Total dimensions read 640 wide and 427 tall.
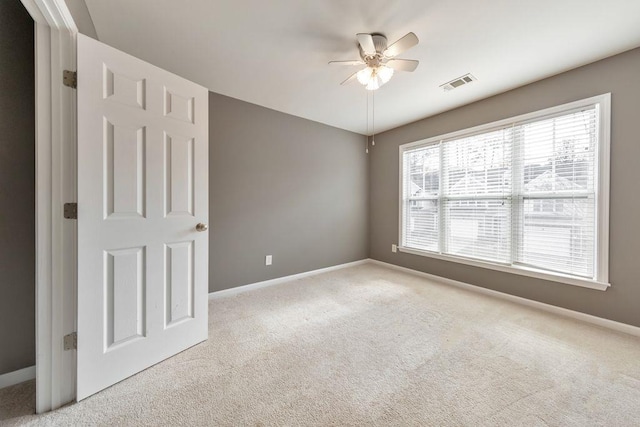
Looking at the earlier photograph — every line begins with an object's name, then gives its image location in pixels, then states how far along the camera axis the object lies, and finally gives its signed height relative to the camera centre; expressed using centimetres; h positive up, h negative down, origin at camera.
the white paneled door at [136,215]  130 -2
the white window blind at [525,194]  217 +21
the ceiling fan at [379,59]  170 +127
